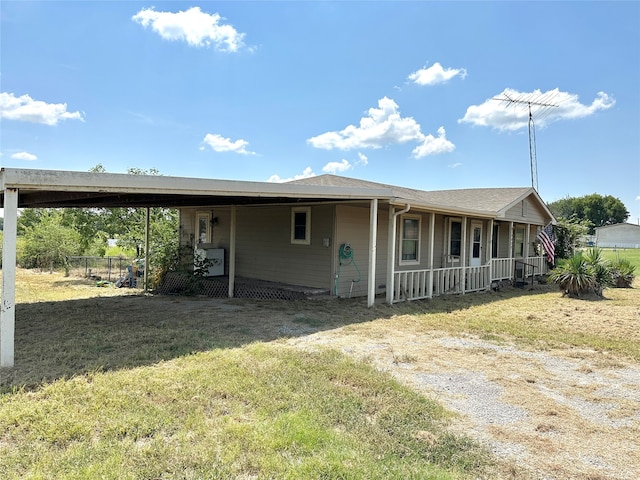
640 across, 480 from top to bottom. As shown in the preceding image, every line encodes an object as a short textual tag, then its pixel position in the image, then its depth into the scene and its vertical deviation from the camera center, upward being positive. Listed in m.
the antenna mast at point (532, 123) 17.22 +5.72
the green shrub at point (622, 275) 13.49 -0.79
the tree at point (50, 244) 16.89 -0.31
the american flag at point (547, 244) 14.15 +0.18
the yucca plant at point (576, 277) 10.95 -0.74
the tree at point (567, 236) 17.28 +0.59
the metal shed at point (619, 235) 65.31 +2.58
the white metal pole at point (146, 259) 11.55 -0.56
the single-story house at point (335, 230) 6.90 +0.39
